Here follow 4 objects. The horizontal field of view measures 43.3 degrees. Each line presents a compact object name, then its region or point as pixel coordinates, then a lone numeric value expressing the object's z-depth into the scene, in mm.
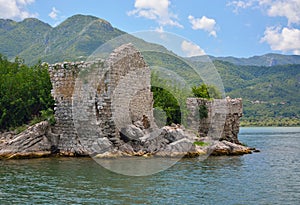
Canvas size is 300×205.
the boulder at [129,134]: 23328
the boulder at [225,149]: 25188
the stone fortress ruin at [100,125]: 22500
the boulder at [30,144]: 22266
